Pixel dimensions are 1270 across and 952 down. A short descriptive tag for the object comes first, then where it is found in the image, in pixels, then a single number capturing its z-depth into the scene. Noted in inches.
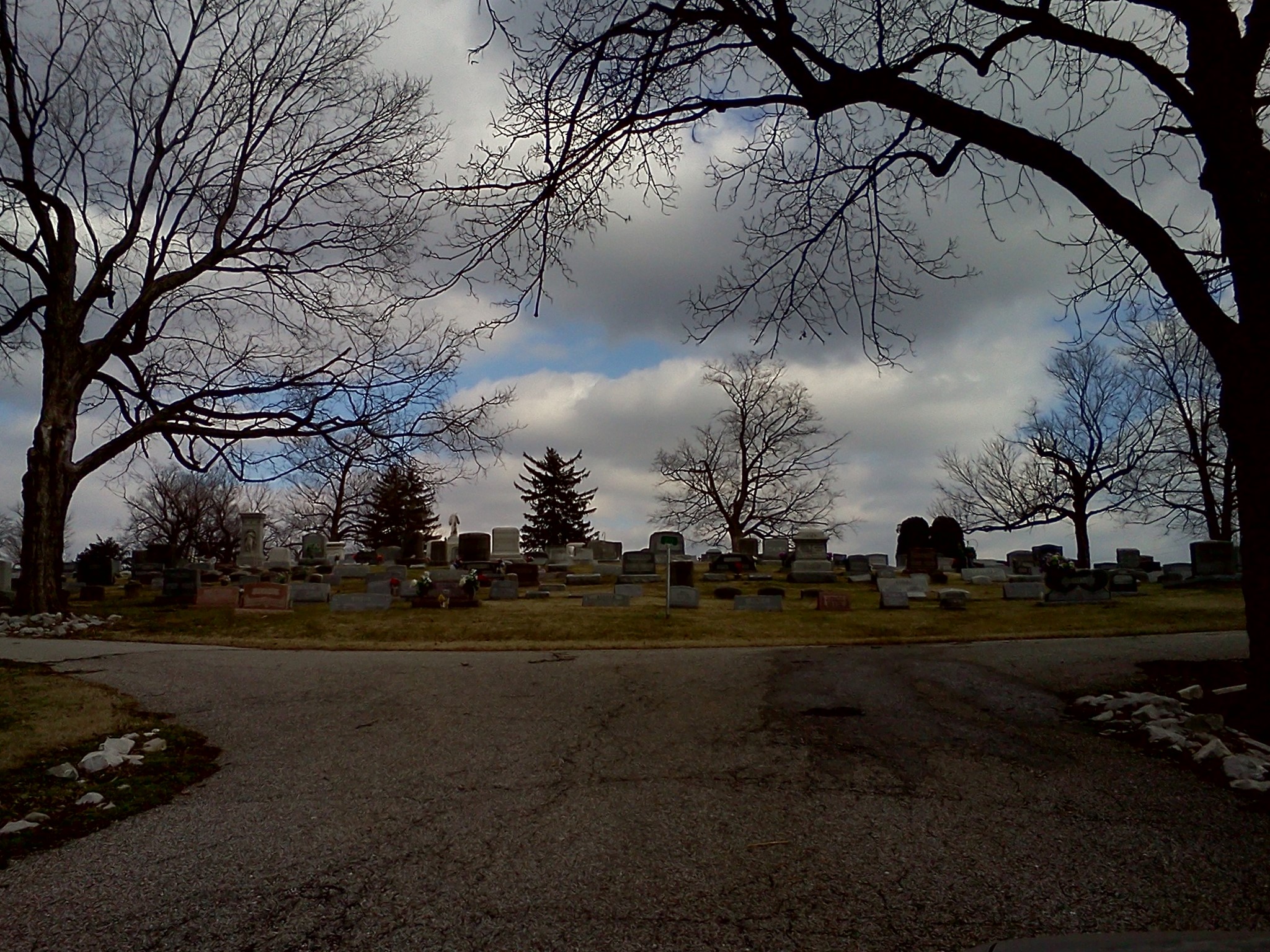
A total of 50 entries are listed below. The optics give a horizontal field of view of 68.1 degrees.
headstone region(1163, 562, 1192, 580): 1173.1
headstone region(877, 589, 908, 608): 870.4
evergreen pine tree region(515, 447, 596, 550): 2284.7
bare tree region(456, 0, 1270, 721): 287.0
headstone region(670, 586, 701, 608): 847.1
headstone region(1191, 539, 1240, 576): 1026.1
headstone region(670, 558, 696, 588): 1016.9
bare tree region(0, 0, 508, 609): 779.4
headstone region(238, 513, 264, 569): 1291.8
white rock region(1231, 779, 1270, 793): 225.6
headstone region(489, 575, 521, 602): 935.7
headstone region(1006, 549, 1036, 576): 1327.5
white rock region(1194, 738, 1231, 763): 249.3
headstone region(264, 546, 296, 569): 1299.5
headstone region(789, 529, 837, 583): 1151.0
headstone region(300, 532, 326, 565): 1398.9
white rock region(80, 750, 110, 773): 262.1
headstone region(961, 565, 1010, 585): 1164.5
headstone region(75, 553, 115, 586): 1106.7
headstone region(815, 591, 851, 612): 872.3
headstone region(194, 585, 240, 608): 876.6
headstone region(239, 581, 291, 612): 832.9
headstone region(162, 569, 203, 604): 903.7
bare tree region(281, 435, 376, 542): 2015.3
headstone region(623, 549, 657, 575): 1157.7
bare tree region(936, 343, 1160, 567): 1583.4
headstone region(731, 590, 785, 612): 855.4
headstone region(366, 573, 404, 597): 918.3
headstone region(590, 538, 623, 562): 1327.5
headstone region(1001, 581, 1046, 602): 934.4
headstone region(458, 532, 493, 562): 1269.7
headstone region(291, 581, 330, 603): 874.8
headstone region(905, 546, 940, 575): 1208.2
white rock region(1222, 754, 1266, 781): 233.9
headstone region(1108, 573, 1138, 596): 970.1
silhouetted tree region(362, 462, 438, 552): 2127.2
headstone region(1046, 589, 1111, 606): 886.4
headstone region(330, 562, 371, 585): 1137.1
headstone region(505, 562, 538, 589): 1069.1
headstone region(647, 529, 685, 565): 876.0
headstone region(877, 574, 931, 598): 949.8
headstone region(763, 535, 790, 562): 1446.0
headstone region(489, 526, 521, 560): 1325.0
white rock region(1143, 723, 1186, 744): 266.8
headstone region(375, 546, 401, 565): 1453.0
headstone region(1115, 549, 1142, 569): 1374.3
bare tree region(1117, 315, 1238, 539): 1391.5
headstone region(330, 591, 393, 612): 823.1
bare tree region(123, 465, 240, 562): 1894.7
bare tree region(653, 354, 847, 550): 1873.8
